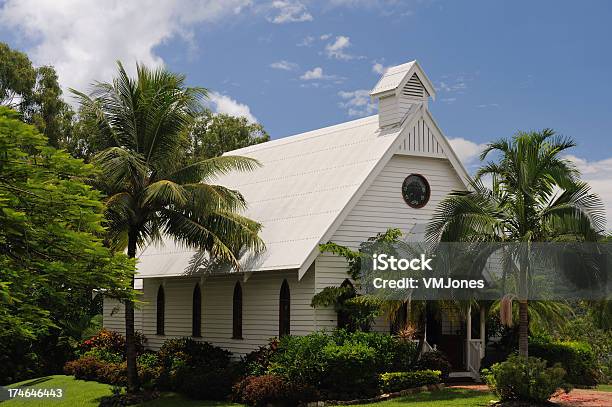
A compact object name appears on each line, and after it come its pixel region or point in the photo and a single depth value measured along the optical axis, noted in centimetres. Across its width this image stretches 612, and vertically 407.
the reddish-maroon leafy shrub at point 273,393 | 2516
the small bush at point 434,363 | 2758
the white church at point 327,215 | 2878
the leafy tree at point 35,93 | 5422
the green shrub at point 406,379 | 2589
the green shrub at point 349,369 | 2552
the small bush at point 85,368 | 3419
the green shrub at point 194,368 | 2805
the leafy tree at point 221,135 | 5856
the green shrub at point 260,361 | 2794
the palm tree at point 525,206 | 2381
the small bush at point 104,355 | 3531
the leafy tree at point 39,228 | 1525
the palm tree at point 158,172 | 2895
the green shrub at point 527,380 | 2239
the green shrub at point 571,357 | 2945
